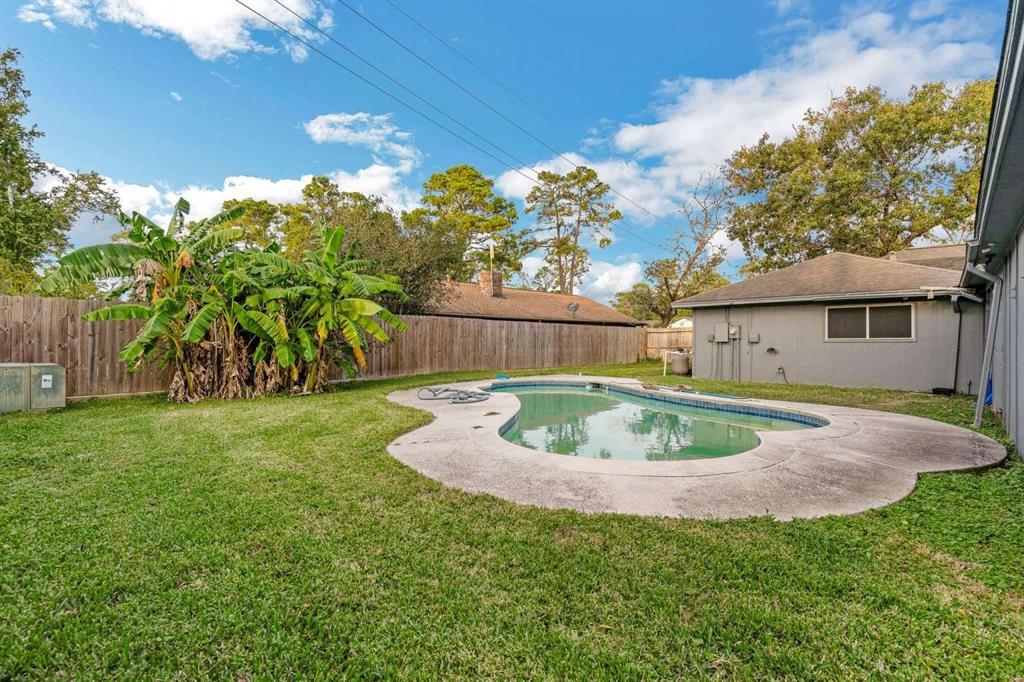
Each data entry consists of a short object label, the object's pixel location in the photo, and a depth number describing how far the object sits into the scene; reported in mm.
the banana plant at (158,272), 7168
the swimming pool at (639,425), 6156
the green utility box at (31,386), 6352
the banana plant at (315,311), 8195
